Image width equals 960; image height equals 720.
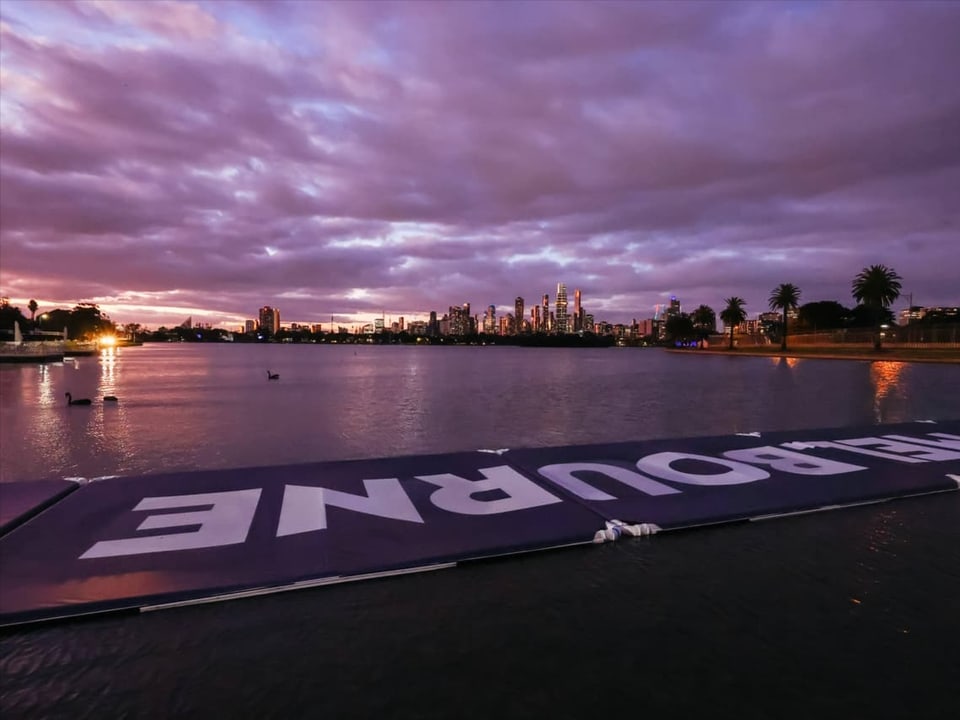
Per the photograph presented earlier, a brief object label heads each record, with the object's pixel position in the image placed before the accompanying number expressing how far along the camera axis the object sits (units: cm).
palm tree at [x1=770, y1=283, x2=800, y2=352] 10144
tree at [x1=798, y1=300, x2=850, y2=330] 13712
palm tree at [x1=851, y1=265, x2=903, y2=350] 7706
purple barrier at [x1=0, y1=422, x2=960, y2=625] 460
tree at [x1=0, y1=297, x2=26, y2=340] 11312
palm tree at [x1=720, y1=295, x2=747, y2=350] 12738
